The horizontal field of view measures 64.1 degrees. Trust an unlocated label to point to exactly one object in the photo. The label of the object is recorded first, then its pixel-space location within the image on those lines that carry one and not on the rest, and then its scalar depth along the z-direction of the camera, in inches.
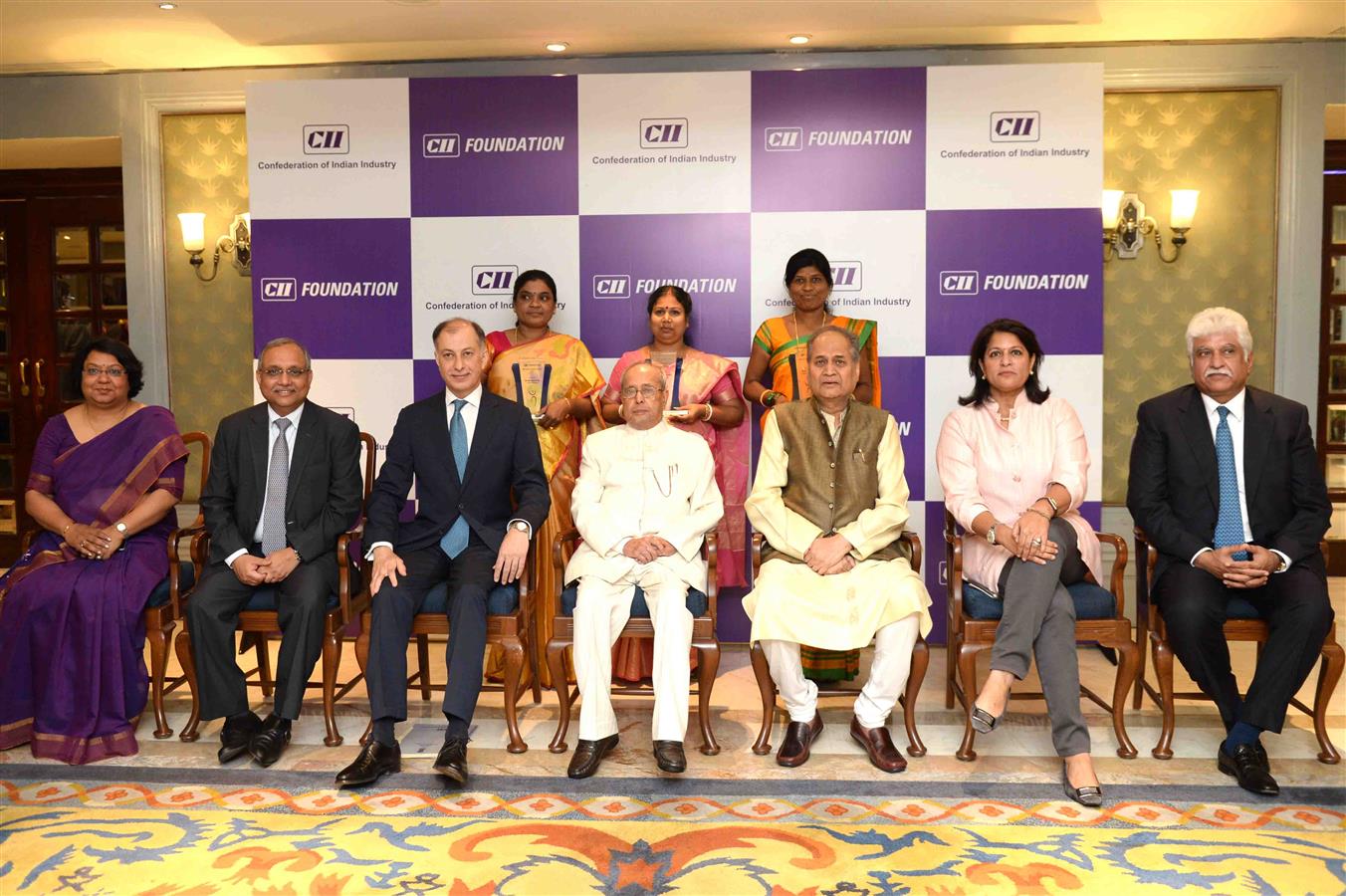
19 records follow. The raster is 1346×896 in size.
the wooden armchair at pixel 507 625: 145.7
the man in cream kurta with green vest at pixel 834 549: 142.3
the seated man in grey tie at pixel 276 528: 146.3
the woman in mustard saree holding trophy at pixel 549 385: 182.5
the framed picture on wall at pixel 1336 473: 267.7
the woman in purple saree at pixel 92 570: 148.0
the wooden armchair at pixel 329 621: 150.3
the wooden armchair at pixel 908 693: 144.3
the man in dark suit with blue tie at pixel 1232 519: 136.8
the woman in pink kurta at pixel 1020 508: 137.9
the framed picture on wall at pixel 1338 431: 266.2
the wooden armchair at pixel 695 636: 145.6
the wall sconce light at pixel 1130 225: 230.7
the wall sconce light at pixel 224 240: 245.9
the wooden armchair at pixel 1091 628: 142.6
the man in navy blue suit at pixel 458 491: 147.8
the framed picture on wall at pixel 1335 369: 265.7
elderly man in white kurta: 140.8
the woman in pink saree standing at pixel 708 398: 186.9
